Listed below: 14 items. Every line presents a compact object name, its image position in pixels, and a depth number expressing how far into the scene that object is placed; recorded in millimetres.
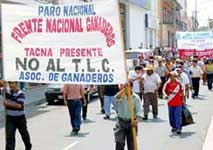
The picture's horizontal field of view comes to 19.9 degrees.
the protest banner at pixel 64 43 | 8766
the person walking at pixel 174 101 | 14312
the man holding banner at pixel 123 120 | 9867
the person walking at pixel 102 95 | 19272
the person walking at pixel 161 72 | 24188
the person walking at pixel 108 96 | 17531
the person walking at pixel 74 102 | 14750
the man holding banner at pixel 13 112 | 11266
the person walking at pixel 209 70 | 27469
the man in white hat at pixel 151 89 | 17438
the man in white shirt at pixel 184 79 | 16725
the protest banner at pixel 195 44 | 34188
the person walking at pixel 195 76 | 24391
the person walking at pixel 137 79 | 16902
